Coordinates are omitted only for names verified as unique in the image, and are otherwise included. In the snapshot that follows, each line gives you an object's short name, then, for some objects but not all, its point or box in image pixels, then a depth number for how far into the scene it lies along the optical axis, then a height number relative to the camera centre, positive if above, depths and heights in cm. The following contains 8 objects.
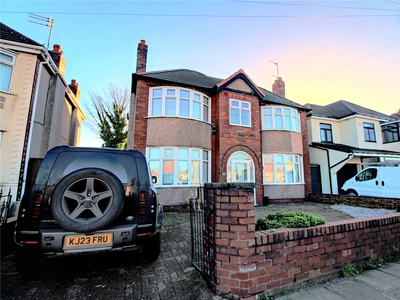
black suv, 223 -38
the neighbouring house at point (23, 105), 679 +286
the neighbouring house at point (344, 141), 1317 +334
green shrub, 262 -60
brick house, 877 +239
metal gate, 231 -93
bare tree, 1608 +500
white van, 944 -7
